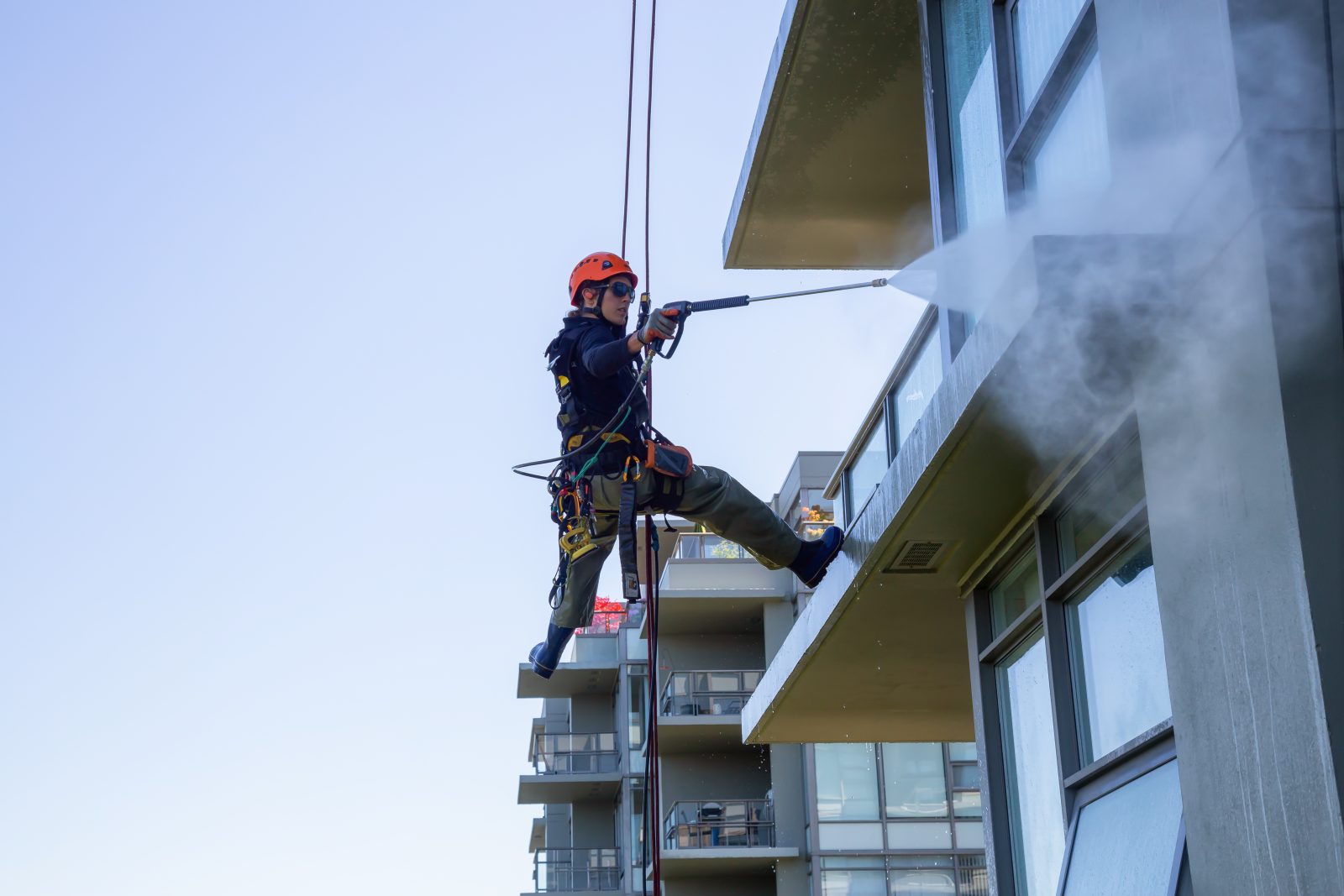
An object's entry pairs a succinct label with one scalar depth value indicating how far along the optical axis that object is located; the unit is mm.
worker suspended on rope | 9016
